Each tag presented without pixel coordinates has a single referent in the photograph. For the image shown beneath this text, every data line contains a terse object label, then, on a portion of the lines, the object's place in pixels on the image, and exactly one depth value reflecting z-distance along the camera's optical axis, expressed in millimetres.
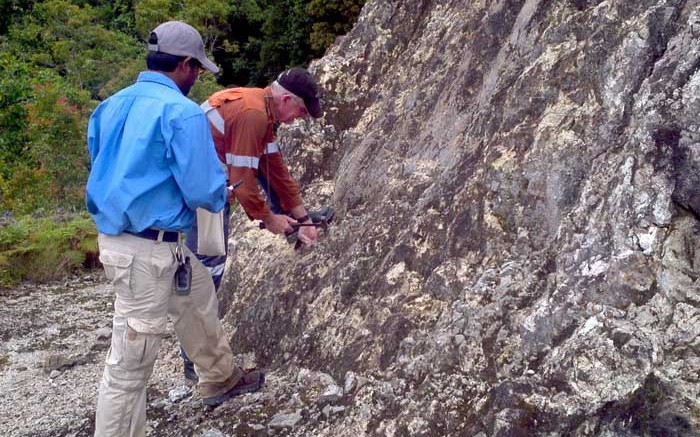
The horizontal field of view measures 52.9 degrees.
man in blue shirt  3484
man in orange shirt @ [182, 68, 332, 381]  4367
